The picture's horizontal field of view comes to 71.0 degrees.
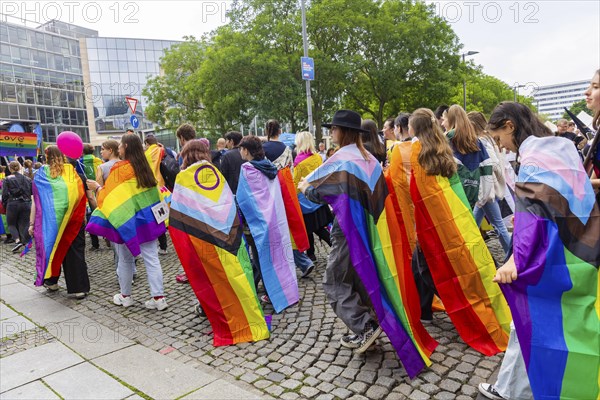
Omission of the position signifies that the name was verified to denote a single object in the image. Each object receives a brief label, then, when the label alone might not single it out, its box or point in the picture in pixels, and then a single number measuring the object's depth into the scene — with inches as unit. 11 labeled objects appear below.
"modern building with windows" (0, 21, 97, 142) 1732.3
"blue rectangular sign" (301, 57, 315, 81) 519.8
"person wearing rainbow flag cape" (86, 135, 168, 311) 184.1
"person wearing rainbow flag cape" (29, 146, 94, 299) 212.1
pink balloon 229.6
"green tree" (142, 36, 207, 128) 1058.1
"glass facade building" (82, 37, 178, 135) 2155.5
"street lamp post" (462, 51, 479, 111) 978.6
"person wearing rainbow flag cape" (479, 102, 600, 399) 81.0
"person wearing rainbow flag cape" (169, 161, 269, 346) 154.1
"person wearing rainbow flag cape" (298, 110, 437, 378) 121.0
